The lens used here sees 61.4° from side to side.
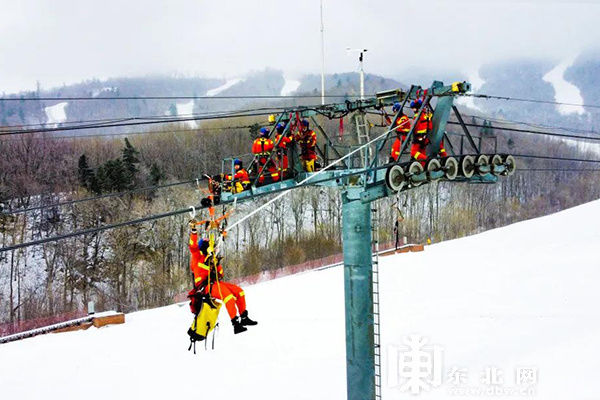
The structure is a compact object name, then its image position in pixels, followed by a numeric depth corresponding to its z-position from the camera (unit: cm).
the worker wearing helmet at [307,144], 1434
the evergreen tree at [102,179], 5182
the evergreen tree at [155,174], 5450
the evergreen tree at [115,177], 5184
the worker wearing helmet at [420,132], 1191
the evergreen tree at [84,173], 5272
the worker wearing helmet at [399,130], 1233
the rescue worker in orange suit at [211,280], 821
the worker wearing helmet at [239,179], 1247
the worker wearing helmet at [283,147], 1405
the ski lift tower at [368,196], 1135
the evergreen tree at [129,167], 5290
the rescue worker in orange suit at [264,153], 1374
